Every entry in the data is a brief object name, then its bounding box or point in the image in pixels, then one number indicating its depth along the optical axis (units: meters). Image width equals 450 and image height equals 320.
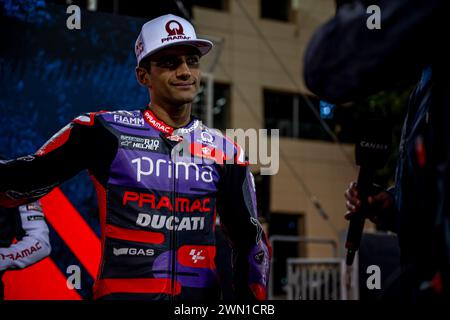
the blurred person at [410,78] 1.43
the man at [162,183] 2.82
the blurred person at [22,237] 4.11
